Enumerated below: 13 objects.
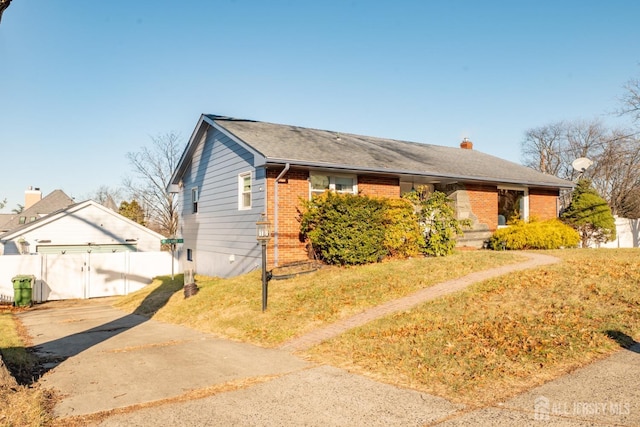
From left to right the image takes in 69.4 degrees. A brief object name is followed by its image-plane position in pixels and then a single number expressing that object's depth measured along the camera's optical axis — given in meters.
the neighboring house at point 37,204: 38.97
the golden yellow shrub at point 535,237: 18.34
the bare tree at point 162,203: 38.75
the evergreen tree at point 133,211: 45.07
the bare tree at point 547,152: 51.25
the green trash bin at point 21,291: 17.17
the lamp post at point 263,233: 11.26
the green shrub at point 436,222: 15.23
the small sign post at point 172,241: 19.88
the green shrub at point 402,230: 14.57
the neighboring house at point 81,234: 23.28
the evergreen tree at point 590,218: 21.69
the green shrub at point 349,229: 13.66
